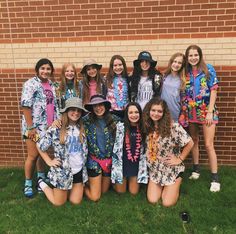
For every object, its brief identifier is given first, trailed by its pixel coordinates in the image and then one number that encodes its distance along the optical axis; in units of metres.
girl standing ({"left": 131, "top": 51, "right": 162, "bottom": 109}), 3.34
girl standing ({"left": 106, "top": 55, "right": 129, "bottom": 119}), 3.46
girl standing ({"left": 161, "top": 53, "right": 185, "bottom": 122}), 3.26
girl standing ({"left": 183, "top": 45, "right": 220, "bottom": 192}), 3.21
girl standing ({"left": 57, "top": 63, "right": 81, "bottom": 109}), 3.36
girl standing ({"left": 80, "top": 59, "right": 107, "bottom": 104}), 3.42
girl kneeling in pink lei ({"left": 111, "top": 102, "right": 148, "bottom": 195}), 3.20
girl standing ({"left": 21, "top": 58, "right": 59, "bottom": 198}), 3.24
